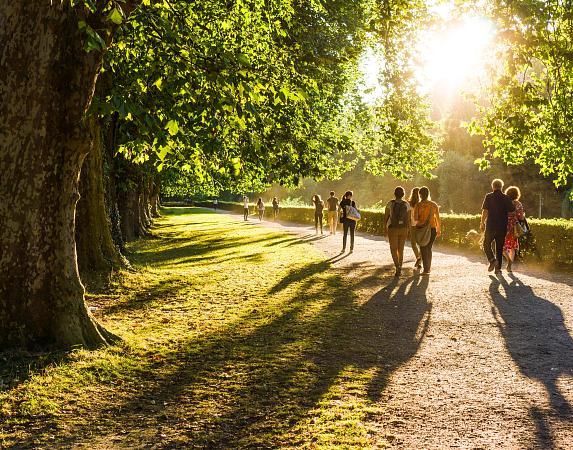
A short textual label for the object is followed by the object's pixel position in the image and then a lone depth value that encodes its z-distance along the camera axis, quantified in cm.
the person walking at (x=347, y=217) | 1728
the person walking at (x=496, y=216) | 1197
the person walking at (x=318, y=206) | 2604
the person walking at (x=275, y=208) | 4200
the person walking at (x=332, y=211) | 2341
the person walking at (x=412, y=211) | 1251
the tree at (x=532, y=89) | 1291
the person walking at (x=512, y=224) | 1247
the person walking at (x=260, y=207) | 4116
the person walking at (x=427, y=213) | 1224
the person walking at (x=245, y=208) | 4359
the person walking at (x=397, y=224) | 1215
